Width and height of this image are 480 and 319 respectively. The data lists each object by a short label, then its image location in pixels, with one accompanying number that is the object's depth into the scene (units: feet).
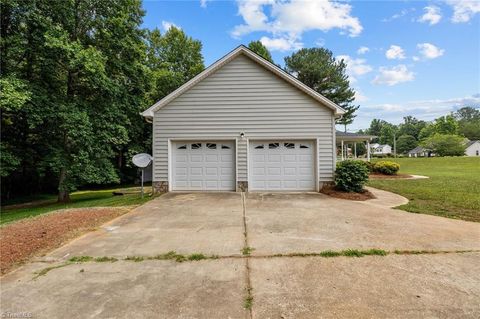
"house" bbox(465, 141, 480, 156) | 183.73
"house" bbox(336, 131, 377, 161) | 63.10
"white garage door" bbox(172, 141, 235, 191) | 32.94
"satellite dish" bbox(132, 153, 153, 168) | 30.86
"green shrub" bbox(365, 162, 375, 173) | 58.61
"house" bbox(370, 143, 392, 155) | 282.56
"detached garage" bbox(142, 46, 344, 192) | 32.22
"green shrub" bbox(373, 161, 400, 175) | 55.88
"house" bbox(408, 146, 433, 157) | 186.54
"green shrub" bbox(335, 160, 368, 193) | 29.50
